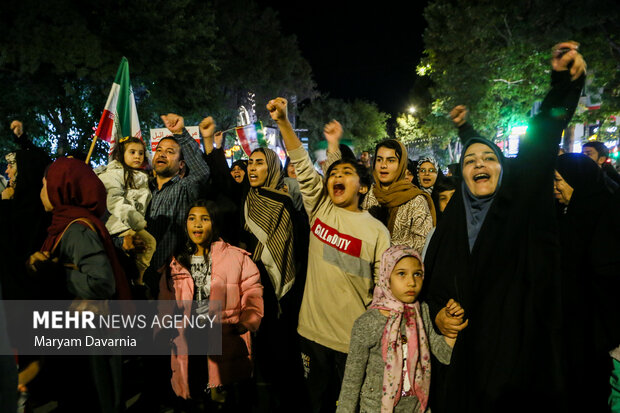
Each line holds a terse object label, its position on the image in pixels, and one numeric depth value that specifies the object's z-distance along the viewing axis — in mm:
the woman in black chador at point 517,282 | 1829
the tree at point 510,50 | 12125
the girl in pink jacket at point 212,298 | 3000
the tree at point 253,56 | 25516
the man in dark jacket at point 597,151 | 5609
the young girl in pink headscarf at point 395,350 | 2299
